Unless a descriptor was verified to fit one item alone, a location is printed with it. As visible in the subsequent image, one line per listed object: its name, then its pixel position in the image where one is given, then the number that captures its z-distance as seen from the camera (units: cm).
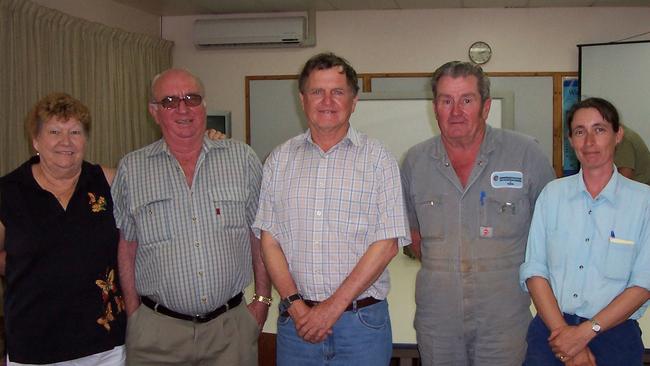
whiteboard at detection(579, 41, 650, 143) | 629
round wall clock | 673
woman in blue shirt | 178
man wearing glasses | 203
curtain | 474
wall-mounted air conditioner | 685
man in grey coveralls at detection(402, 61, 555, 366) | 201
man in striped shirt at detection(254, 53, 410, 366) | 185
